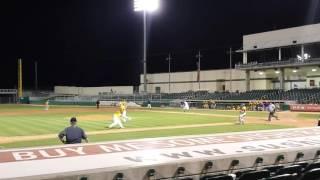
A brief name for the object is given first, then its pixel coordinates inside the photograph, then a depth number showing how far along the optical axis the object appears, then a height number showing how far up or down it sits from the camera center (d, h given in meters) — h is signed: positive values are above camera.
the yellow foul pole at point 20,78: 83.50 +3.23
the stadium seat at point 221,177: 7.01 -1.33
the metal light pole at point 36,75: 92.25 +4.32
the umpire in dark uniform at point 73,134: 12.42 -1.13
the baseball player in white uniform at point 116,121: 28.69 -1.73
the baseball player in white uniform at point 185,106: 57.29 -1.61
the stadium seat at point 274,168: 8.56 -1.46
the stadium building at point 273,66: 64.69 +4.27
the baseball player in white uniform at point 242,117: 32.46 -1.72
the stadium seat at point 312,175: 7.79 -1.44
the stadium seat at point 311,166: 8.40 -1.40
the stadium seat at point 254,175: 7.28 -1.36
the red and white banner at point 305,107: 50.09 -1.60
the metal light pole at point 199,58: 79.74 +6.64
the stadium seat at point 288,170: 7.98 -1.39
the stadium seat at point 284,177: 7.31 -1.40
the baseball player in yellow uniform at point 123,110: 31.87 -1.13
